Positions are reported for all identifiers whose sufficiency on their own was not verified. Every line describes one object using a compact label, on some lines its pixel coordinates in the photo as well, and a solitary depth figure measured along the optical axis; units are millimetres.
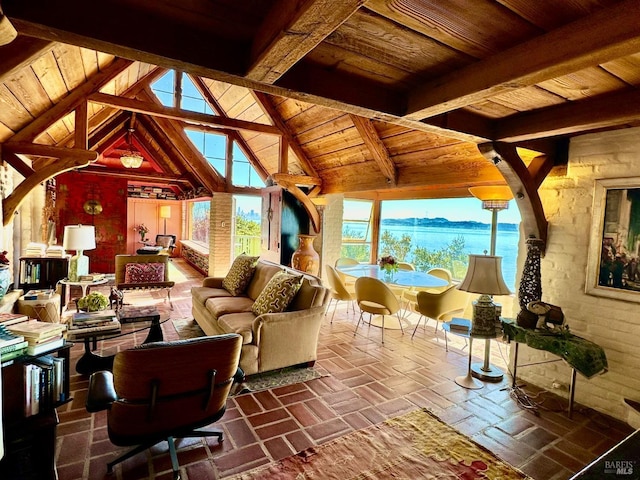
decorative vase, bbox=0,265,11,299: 3213
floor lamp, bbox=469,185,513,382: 3375
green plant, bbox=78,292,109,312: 3023
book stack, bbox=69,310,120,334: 2733
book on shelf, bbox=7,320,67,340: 1870
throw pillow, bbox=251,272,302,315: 3260
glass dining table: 4434
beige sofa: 3070
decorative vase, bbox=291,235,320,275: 6285
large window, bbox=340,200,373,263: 7410
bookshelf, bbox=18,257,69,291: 4539
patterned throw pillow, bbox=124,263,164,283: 5395
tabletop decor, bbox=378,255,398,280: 4902
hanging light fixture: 7000
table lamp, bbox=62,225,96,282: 4371
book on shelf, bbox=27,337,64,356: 1850
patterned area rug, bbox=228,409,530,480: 2043
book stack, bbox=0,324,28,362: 1724
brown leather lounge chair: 1706
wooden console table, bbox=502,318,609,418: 2584
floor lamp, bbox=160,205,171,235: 11164
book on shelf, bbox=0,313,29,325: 1966
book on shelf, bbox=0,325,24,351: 1747
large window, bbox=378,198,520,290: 5492
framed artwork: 2654
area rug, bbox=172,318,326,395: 3005
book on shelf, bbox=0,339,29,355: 1720
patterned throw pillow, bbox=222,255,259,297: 4344
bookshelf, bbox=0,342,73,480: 1754
